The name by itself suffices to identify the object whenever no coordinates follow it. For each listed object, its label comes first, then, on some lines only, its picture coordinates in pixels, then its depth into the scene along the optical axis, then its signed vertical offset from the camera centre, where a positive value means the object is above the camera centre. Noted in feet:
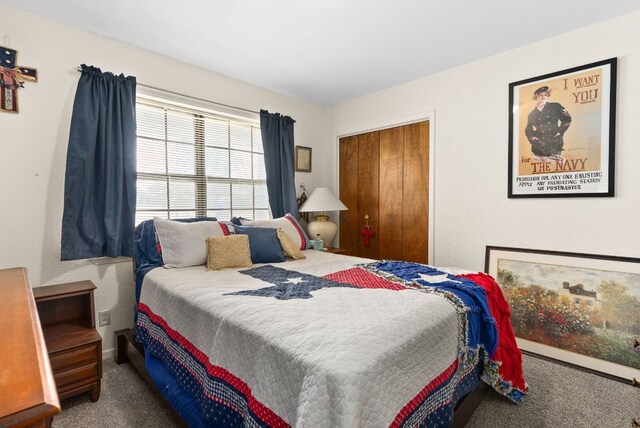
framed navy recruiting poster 7.61 +1.93
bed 3.34 -1.79
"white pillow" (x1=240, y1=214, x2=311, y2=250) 9.80 -0.61
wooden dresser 1.90 -1.20
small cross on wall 6.93 +2.87
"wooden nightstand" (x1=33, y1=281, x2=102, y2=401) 6.08 -2.62
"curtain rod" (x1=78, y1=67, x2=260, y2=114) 8.92 +3.43
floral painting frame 7.31 -2.47
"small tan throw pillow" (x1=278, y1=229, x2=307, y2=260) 9.11 -1.17
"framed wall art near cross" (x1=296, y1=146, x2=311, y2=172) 13.08 +2.03
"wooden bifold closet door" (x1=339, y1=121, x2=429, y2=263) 11.18 +0.60
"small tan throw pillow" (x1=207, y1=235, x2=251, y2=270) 7.67 -1.12
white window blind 9.26 +1.39
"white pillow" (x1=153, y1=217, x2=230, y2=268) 7.73 -0.87
